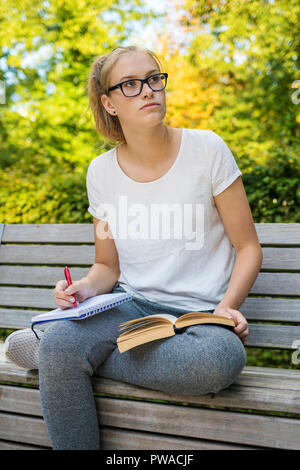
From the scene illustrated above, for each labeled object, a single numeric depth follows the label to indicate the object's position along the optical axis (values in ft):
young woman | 5.12
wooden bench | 4.93
